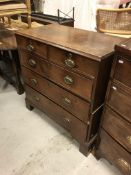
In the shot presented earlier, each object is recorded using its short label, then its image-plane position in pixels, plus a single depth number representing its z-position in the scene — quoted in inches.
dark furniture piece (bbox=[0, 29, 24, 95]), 66.3
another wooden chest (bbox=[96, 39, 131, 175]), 31.6
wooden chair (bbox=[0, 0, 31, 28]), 74.3
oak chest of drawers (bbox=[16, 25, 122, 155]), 38.5
